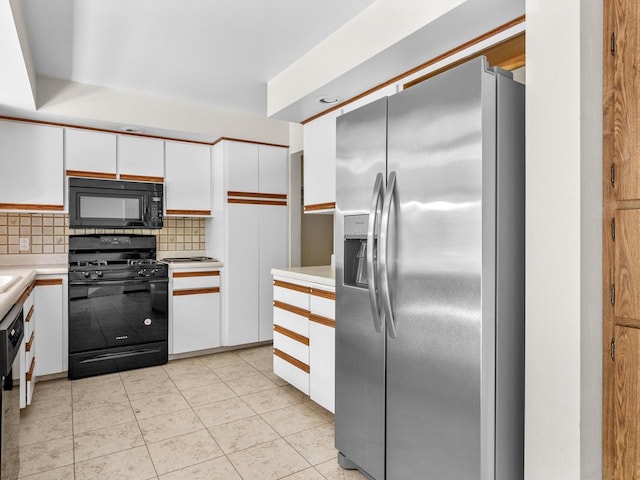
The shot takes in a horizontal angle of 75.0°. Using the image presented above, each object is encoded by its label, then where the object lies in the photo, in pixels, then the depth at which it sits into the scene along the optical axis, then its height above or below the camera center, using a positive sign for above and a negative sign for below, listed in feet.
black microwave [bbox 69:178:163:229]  11.97 +1.09
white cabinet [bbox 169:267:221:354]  12.94 -2.21
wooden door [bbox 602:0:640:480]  4.50 +0.01
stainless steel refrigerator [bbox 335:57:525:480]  4.80 -0.51
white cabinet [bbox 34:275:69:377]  10.89 -2.22
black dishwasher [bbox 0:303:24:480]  4.31 -1.81
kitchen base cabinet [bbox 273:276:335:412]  8.55 -2.20
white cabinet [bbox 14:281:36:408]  8.26 -2.40
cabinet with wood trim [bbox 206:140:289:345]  13.62 +0.37
